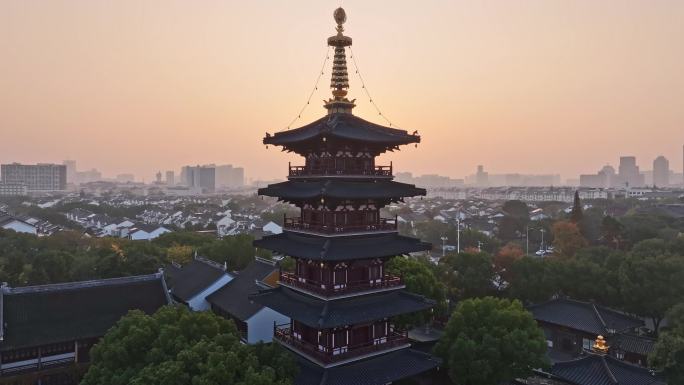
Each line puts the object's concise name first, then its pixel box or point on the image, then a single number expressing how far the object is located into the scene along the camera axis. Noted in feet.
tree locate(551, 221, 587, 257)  208.44
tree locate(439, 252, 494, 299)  153.17
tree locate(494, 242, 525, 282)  160.04
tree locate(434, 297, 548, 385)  86.07
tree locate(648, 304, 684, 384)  83.92
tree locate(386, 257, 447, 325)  114.93
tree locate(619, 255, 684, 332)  128.57
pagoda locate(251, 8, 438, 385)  72.54
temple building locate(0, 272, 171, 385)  93.30
